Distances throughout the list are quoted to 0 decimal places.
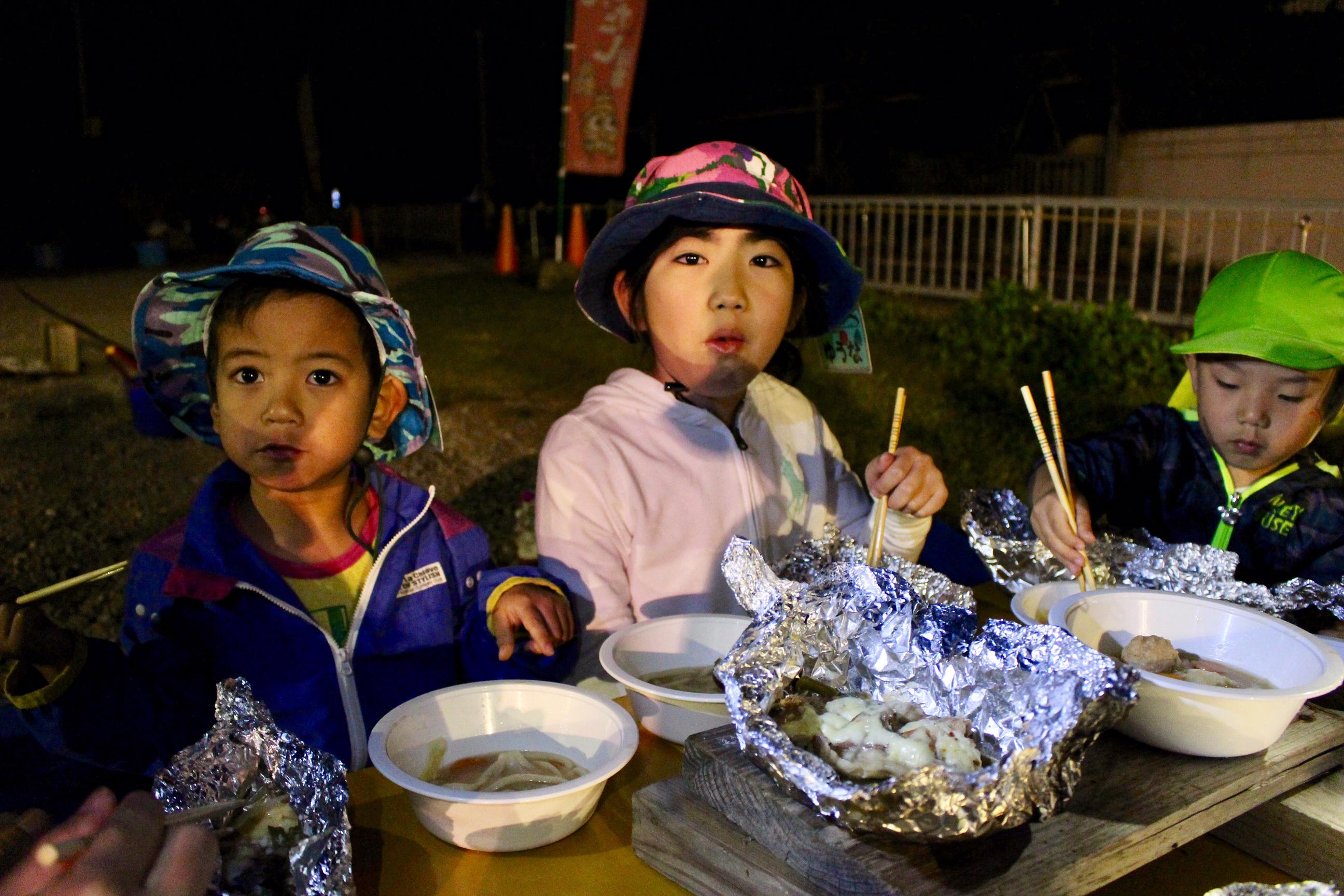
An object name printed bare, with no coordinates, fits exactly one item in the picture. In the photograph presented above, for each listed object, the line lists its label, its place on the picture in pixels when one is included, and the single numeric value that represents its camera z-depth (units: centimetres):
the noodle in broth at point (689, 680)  137
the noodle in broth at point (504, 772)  118
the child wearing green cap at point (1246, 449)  184
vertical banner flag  1002
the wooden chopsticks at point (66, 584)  135
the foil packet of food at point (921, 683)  89
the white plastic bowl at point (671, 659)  127
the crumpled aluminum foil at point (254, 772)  101
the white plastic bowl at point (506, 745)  107
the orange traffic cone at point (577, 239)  1312
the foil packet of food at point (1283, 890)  89
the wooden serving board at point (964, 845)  92
